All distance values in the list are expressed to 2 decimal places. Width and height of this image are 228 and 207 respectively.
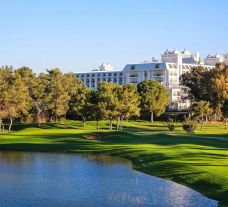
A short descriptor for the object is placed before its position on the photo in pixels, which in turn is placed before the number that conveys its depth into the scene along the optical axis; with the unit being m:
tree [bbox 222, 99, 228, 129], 112.50
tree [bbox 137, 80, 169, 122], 140.88
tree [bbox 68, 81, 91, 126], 100.25
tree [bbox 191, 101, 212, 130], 106.19
